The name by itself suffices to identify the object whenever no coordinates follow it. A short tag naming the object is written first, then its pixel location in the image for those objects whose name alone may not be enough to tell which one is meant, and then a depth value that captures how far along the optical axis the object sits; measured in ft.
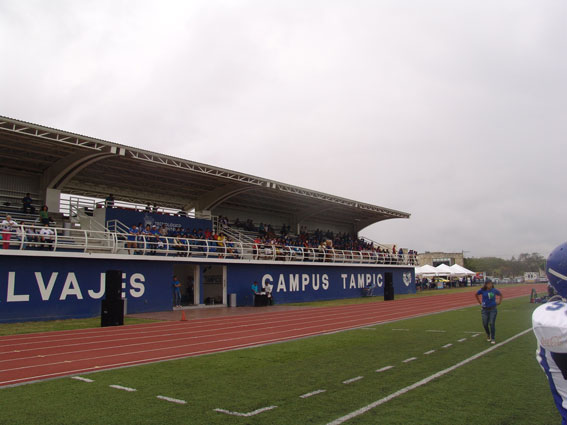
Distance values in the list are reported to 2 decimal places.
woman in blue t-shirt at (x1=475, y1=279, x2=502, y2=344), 34.27
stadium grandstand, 57.88
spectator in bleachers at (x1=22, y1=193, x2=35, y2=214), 70.49
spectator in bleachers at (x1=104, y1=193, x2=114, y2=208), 79.46
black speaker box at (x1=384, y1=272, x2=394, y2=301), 94.17
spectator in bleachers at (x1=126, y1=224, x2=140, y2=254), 65.72
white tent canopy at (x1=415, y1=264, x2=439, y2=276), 165.83
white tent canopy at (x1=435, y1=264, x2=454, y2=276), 164.14
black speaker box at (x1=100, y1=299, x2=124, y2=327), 50.26
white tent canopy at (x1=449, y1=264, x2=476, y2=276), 164.38
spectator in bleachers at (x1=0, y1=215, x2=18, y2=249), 53.69
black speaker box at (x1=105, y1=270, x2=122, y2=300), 50.47
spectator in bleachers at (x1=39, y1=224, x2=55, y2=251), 55.18
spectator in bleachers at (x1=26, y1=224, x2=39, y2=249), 58.03
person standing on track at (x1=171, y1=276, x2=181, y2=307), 74.13
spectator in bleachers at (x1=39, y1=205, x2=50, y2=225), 66.44
